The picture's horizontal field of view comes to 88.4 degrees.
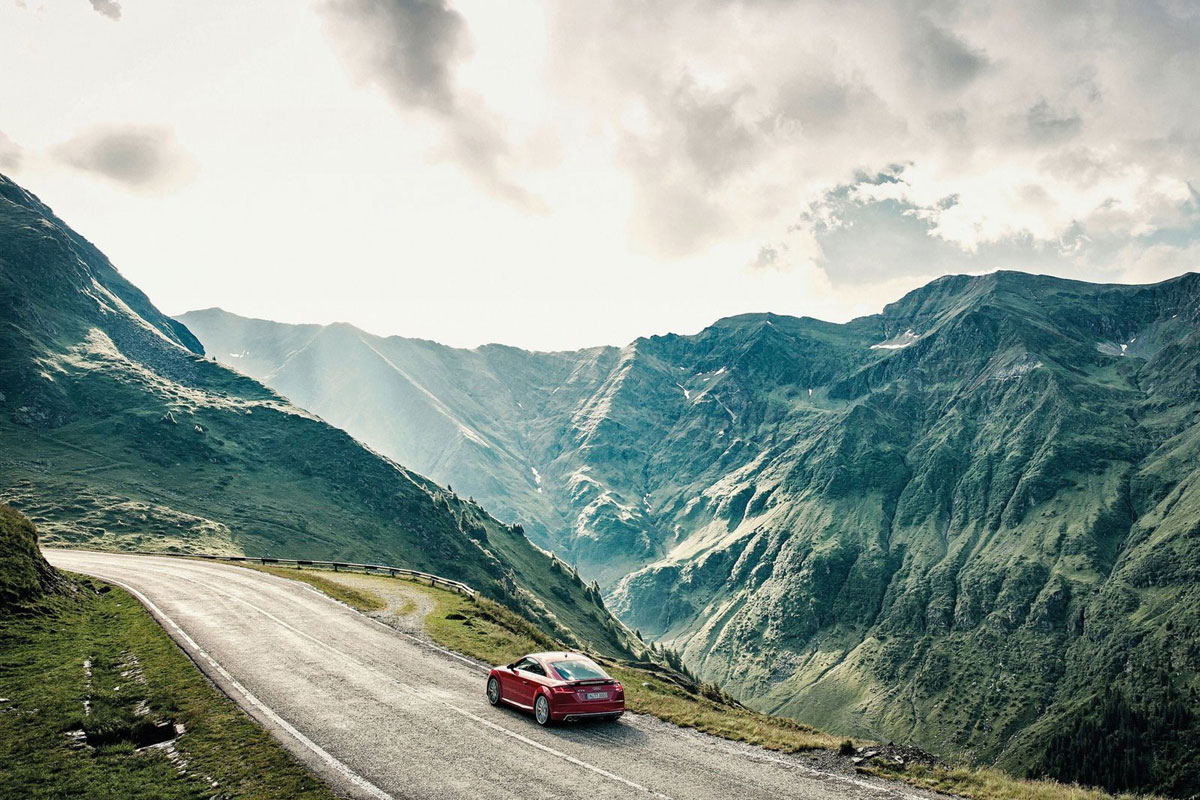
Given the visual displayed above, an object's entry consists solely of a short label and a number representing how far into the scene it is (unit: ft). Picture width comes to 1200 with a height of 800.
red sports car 63.82
